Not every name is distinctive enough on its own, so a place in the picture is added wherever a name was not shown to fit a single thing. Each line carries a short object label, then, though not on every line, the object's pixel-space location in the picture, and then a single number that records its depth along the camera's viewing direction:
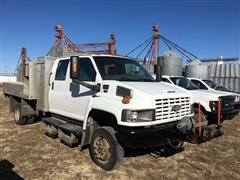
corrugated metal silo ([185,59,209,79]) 12.33
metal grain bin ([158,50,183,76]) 12.68
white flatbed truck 3.17
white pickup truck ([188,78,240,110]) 7.77
